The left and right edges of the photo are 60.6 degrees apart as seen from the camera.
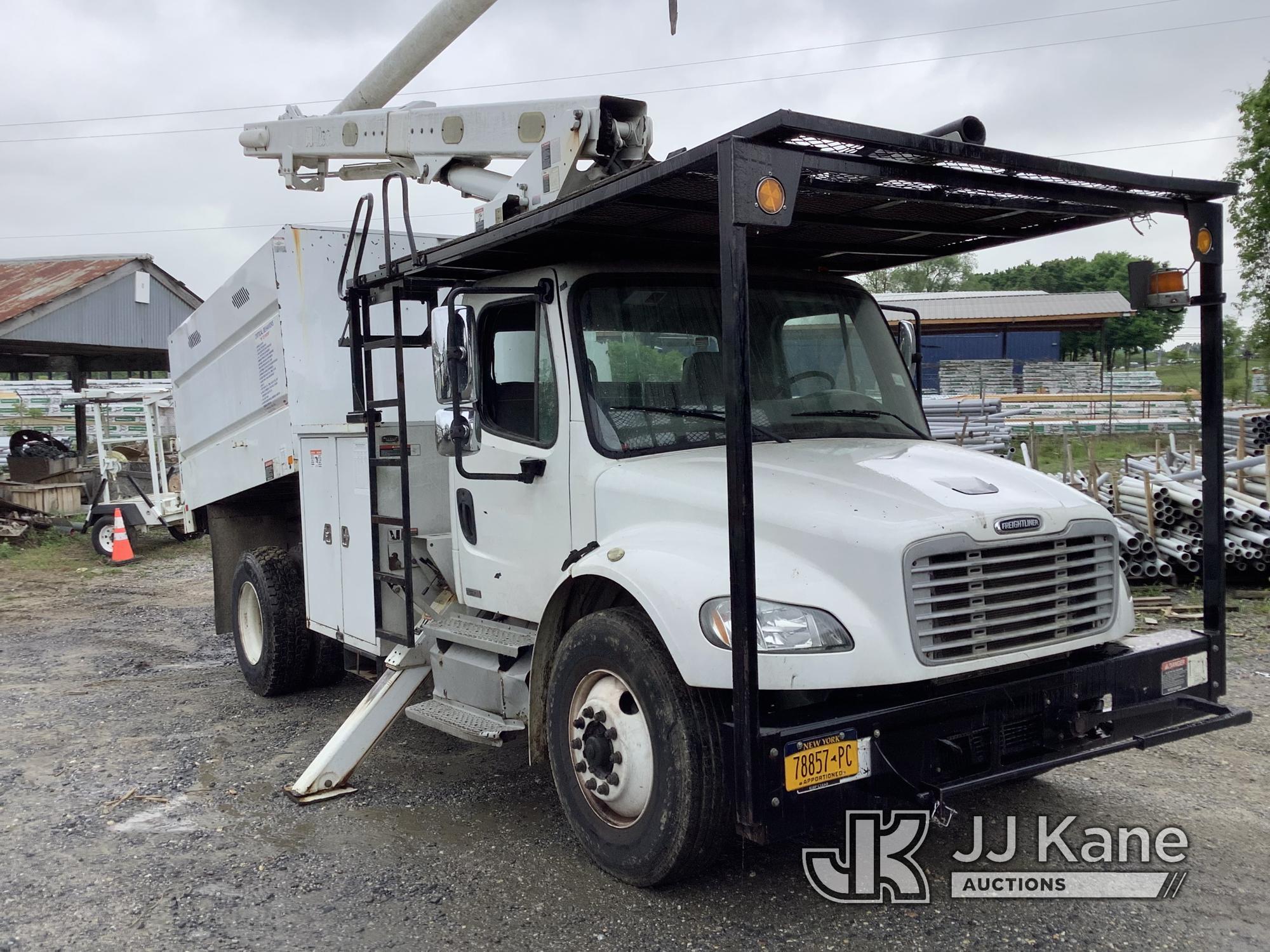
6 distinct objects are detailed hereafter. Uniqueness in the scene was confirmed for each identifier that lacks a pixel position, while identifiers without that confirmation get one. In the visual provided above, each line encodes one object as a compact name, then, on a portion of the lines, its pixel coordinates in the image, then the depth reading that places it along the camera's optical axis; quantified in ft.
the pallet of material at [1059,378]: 107.14
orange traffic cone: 48.03
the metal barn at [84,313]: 57.26
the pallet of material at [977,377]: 105.50
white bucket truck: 11.93
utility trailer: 49.39
